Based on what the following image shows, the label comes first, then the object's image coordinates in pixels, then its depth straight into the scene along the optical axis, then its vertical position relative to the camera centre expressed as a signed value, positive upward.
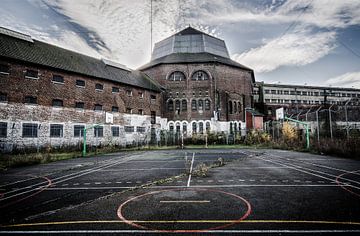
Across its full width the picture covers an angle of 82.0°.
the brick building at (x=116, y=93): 20.41 +5.44
